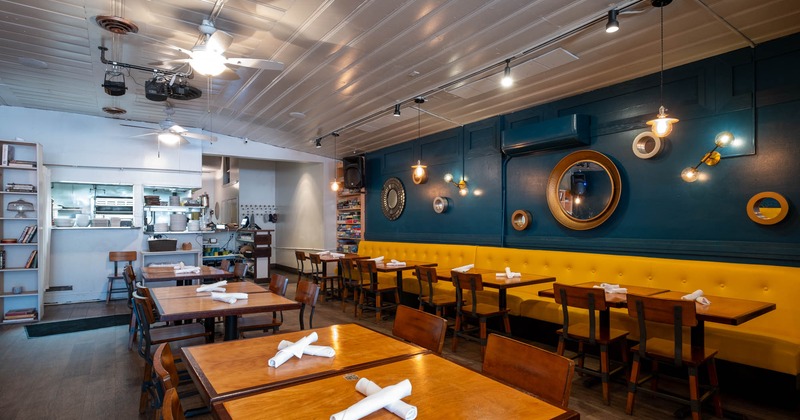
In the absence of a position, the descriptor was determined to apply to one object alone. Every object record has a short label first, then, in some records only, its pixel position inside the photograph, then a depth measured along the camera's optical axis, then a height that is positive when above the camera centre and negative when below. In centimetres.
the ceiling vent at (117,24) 331 +166
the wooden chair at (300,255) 783 -76
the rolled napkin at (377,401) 121 -59
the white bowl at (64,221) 741 -7
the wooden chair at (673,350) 282 -103
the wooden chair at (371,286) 605 -110
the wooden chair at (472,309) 435 -108
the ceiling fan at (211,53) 342 +145
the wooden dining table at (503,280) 439 -73
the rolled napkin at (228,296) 323 -66
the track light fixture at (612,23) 317 +155
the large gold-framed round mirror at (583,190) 482 +35
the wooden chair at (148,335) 297 -102
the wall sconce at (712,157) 388 +59
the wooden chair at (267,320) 390 -105
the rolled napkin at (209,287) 381 -68
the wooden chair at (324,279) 740 -122
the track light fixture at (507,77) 427 +150
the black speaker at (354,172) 909 +104
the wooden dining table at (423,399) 130 -64
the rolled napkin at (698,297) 318 -66
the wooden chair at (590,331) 334 -104
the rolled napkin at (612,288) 380 -69
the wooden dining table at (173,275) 487 -73
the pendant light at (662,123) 348 +83
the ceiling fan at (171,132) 632 +141
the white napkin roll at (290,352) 173 -61
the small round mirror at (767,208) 354 +8
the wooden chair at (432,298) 500 -107
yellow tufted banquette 326 -69
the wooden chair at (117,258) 740 -76
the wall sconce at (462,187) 674 +51
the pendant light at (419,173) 575 +80
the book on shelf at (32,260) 617 -66
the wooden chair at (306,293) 351 -69
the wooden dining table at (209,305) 291 -70
